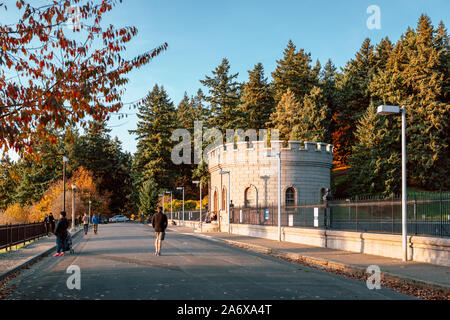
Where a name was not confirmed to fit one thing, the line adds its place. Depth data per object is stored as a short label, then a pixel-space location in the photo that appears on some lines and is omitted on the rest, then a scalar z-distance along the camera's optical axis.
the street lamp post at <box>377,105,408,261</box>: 13.69
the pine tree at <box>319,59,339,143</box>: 72.23
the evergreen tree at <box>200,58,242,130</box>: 75.14
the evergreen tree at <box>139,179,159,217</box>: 76.38
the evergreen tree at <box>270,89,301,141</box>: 64.19
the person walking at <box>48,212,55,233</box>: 30.37
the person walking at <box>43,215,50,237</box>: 31.18
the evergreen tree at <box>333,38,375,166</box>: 73.38
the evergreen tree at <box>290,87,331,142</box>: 62.27
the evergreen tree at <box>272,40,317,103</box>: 77.38
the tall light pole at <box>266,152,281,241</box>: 24.07
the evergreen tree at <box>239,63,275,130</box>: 75.88
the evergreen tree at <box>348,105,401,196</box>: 57.53
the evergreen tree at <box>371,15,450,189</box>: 59.47
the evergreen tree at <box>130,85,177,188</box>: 86.81
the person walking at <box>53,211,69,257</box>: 17.61
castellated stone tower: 41.94
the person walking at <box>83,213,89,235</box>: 33.63
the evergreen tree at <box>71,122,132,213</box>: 91.94
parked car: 86.19
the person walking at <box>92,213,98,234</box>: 34.44
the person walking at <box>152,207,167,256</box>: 17.12
